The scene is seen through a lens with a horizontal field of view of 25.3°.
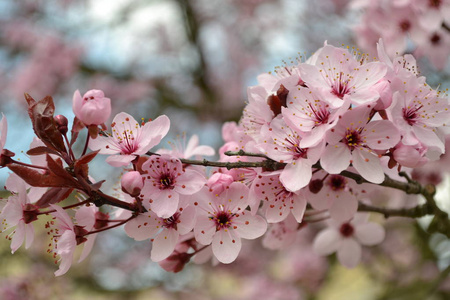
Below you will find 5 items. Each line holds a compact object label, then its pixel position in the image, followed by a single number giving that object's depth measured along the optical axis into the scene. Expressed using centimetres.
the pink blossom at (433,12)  40
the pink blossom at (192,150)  36
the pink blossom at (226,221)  32
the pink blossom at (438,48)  44
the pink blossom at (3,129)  31
